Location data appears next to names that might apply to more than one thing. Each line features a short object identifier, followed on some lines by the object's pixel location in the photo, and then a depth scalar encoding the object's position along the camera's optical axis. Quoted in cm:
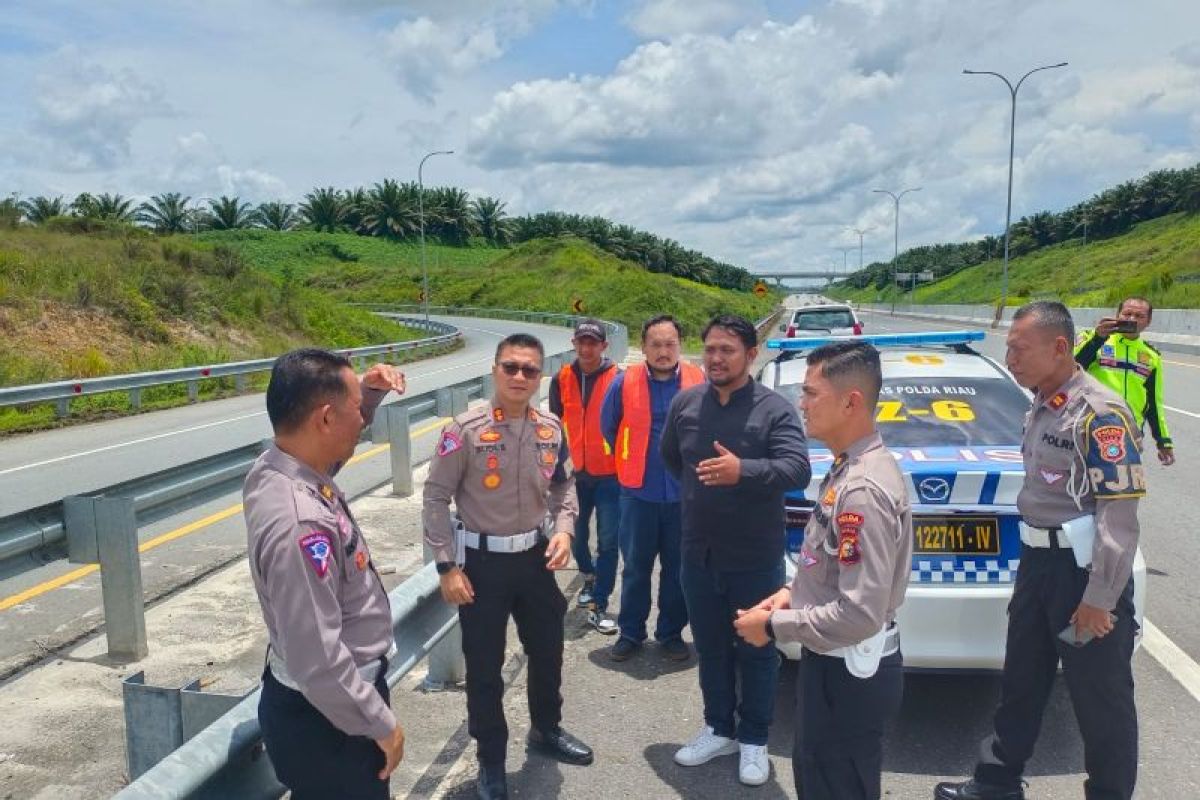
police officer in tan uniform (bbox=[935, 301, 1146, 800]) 323
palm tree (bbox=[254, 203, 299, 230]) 9488
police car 400
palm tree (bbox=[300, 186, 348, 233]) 9631
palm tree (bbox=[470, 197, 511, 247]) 10196
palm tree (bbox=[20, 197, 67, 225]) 6347
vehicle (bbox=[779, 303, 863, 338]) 2272
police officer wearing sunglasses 375
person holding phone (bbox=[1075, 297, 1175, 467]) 624
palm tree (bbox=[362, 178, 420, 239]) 9556
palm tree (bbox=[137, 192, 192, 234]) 8081
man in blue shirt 532
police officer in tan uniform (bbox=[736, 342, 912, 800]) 270
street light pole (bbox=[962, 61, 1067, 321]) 4232
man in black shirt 396
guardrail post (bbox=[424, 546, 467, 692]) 479
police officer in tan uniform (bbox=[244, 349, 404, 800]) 226
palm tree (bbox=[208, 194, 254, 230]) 8956
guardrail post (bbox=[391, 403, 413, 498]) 908
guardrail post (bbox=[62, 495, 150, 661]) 493
